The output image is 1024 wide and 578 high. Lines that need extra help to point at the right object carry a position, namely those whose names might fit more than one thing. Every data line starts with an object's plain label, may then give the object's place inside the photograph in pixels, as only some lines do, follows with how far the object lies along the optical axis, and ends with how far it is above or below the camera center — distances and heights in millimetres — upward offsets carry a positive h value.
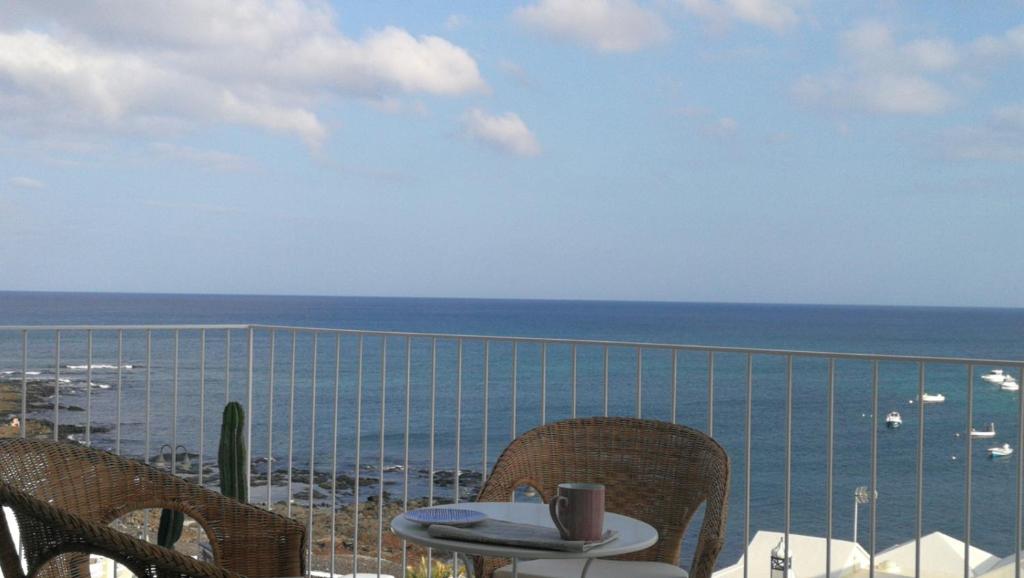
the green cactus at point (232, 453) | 4375 -680
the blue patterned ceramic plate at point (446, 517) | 2137 -469
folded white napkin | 1980 -475
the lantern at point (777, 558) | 10927 -2920
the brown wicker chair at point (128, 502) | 2355 -525
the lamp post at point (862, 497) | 19516 -3752
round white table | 1968 -493
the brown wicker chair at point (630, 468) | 3031 -515
